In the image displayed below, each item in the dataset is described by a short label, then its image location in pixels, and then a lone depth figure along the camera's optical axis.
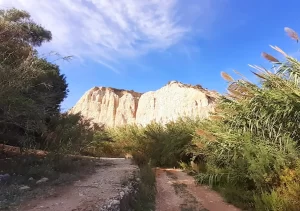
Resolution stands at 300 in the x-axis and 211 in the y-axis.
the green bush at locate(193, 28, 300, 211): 3.58
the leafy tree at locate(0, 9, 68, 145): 3.75
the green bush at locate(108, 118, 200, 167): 7.59
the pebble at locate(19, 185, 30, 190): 3.46
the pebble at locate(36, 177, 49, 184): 3.84
